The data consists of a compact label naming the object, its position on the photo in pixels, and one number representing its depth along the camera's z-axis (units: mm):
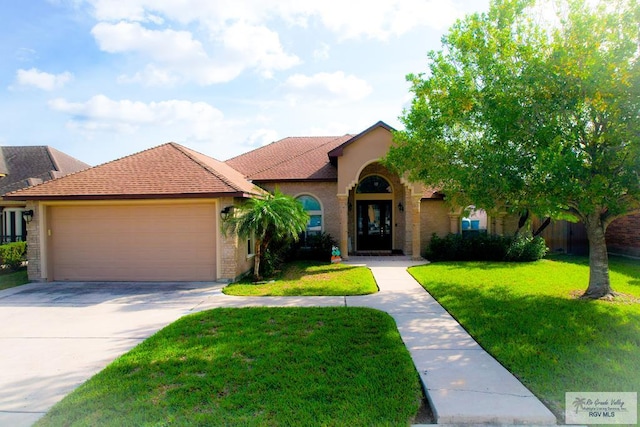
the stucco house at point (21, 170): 17594
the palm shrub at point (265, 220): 11078
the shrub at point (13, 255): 13469
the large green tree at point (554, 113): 6969
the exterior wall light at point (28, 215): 11598
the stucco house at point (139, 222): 11438
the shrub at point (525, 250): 15336
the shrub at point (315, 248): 15922
